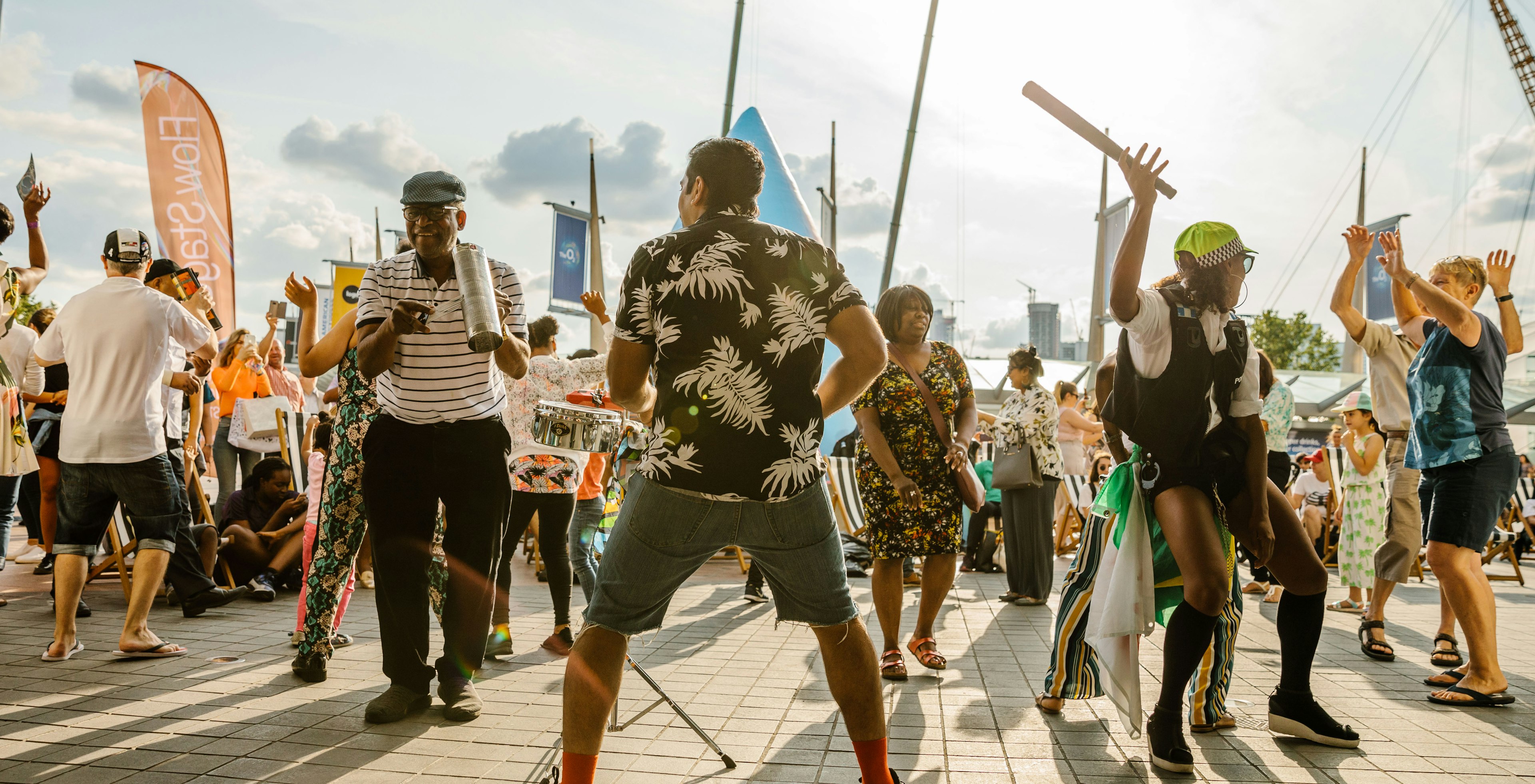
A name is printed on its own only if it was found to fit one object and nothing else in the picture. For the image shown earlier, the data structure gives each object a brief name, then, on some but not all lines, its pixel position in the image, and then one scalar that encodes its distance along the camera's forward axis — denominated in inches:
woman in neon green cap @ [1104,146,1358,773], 131.4
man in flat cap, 148.5
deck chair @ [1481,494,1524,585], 399.5
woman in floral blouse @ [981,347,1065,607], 294.2
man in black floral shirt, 94.5
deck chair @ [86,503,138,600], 232.8
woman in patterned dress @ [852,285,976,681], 193.6
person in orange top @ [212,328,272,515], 343.3
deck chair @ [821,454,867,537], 390.3
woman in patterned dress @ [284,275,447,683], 172.4
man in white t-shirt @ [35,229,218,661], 184.4
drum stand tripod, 126.1
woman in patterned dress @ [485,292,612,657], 207.8
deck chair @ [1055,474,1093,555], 444.1
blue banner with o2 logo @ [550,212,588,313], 903.7
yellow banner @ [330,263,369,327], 691.4
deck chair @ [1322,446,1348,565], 404.5
